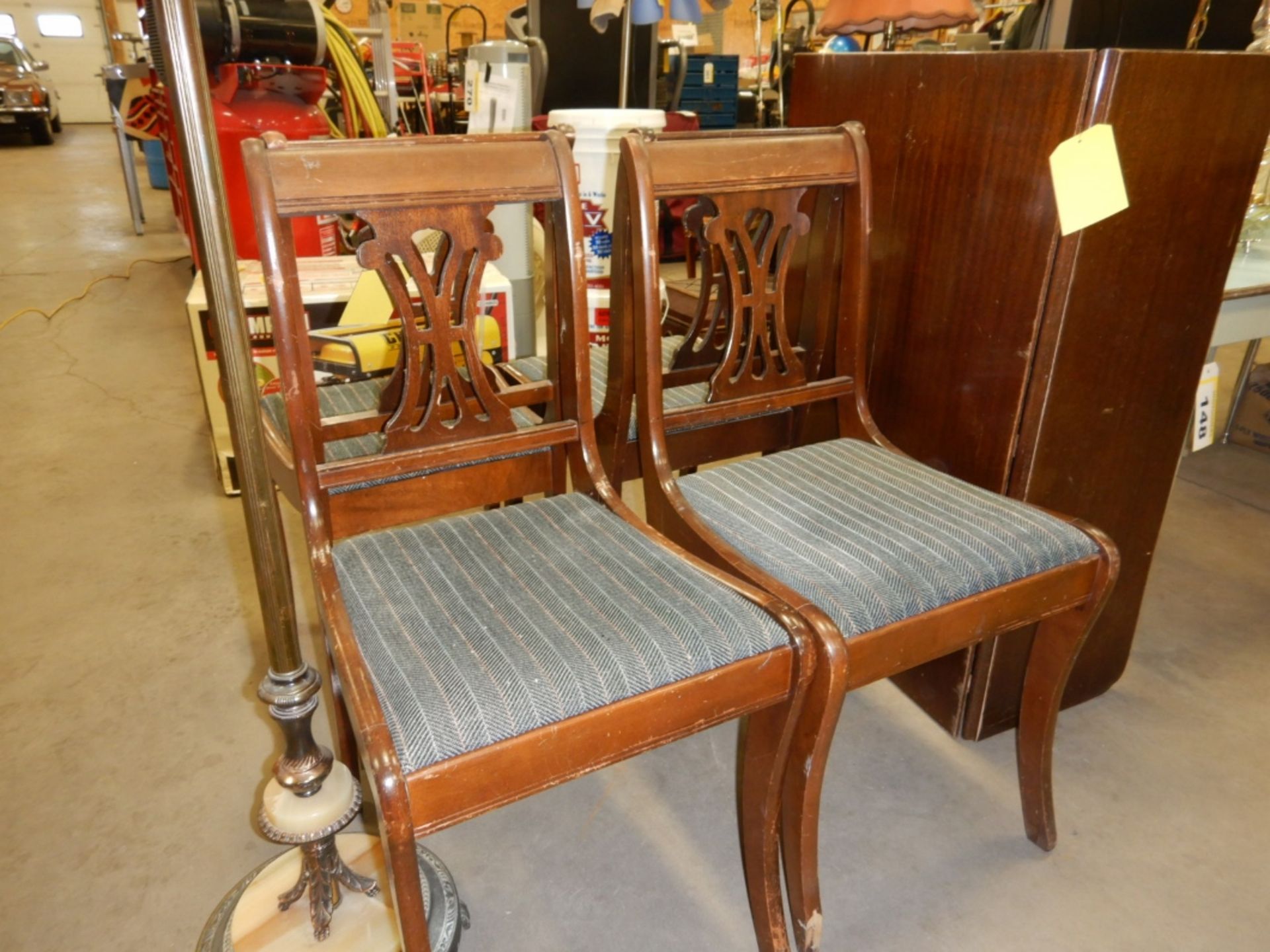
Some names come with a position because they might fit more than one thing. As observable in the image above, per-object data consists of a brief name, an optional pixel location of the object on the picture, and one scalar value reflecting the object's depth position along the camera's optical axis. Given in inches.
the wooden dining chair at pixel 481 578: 29.8
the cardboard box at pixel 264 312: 77.0
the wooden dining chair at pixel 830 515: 37.4
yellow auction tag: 39.8
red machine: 89.4
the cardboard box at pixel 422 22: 261.9
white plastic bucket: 79.8
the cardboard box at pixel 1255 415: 99.3
